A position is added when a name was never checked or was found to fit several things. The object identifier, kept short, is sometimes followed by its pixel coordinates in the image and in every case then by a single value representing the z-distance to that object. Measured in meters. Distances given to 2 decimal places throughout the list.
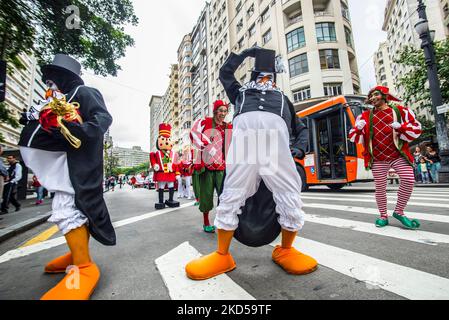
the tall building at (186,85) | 49.09
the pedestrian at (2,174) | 5.94
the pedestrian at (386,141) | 2.83
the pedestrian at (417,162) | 11.32
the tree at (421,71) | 13.59
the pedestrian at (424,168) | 10.90
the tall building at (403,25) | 26.62
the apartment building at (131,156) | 159.52
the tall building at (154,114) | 98.30
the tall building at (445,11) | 23.91
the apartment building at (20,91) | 40.62
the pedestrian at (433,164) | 10.62
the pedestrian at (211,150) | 2.99
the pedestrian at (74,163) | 1.56
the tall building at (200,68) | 39.94
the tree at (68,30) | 5.44
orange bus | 7.47
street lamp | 8.82
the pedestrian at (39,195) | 8.95
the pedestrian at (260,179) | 1.74
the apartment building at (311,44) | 20.89
